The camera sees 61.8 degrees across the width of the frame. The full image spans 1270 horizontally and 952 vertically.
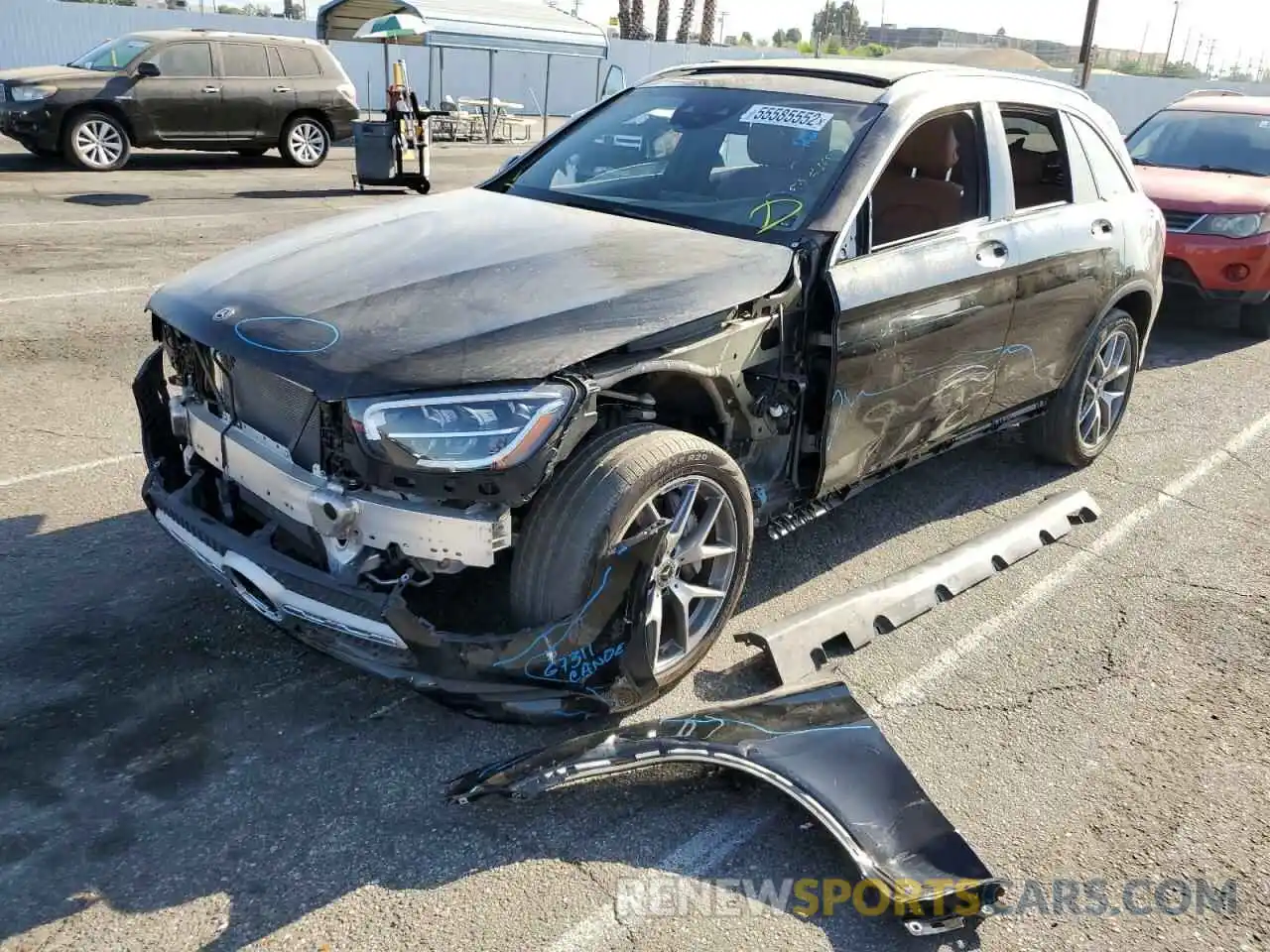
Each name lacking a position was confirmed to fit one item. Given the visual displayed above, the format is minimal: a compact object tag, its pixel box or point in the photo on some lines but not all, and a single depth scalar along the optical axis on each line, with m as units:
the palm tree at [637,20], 37.72
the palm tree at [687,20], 38.47
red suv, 8.35
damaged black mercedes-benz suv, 2.83
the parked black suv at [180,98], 14.12
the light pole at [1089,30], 31.62
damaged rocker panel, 3.61
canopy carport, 19.48
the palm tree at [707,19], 39.28
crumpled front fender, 2.61
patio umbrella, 16.84
